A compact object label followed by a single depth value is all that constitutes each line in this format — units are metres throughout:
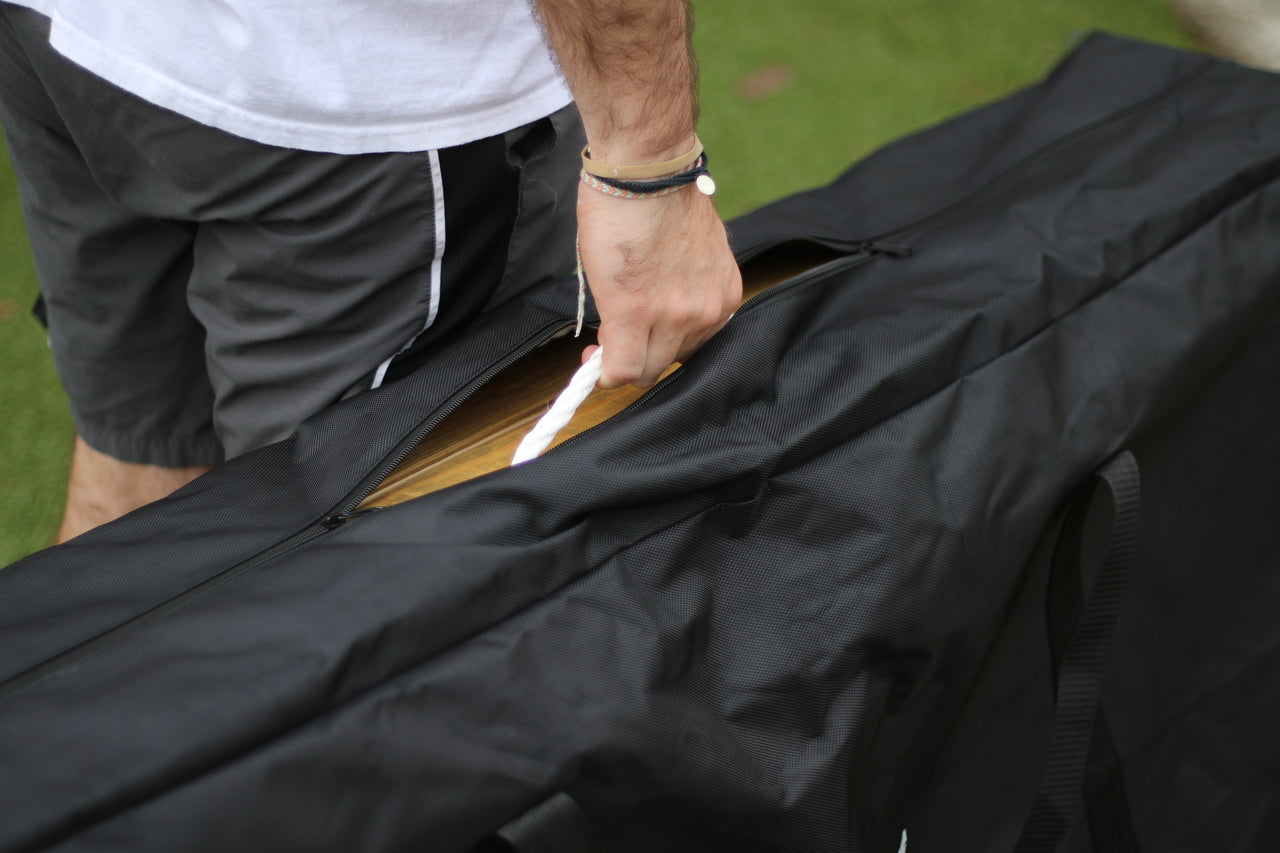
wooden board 2.68
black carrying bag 2.54
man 2.66
